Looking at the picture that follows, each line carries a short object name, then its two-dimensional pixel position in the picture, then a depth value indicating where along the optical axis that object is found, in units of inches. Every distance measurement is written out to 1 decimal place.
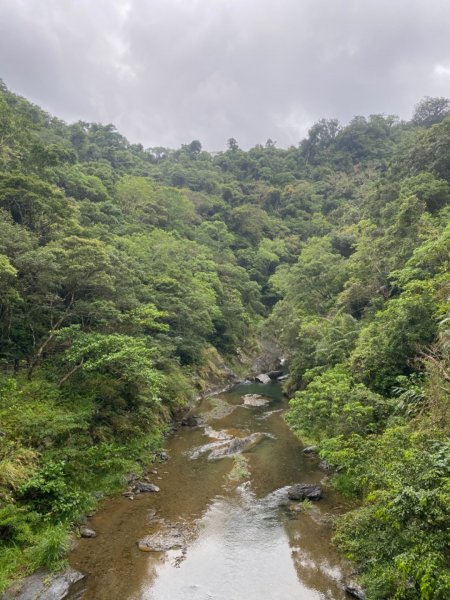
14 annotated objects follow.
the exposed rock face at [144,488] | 631.2
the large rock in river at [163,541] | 480.1
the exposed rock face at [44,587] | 377.4
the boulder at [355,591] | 389.4
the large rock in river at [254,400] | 1307.9
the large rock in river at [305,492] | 617.6
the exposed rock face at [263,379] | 1764.3
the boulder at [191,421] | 1041.6
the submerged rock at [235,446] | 820.1
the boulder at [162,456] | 773.1
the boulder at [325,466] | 733.0
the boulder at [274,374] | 1877.0
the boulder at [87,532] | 493.0
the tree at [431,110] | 3016.7
